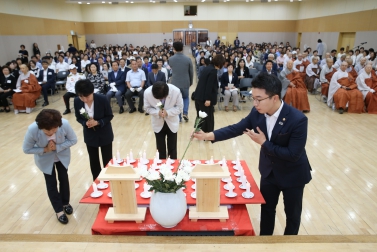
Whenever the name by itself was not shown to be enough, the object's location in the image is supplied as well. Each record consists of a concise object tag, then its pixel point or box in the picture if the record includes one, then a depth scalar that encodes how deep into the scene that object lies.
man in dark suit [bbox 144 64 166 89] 6.46
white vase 1.83
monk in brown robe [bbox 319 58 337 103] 7.69
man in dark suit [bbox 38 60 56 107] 7.82
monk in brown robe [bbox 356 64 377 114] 6.70
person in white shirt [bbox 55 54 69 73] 9.68
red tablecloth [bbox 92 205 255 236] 1.95
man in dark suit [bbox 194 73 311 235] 1.85
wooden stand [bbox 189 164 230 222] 1.96
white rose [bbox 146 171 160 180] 1.77
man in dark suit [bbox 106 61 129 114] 6.96
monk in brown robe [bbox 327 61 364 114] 6.68
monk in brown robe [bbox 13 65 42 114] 6.92
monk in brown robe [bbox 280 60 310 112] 6.80
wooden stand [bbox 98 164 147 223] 1.94
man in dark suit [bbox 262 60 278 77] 6.88
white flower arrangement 1.78
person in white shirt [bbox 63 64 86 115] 6.91
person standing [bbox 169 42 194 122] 5.38
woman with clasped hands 2.41
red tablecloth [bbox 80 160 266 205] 2.20
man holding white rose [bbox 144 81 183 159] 3.42
